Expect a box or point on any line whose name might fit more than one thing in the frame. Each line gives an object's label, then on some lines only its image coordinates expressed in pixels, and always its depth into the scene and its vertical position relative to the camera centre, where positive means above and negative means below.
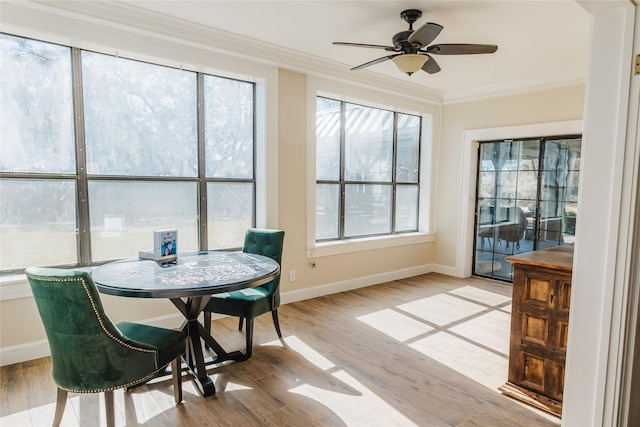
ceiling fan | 2.71 +1.03
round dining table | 2.09 -0.59
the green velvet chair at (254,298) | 2.84 -0.89
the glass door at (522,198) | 4.61 -0.15
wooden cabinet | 2.23 -0.89
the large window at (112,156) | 2.84 +0.22
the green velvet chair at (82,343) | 1.70 -0.78
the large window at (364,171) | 4.73 +0.19
